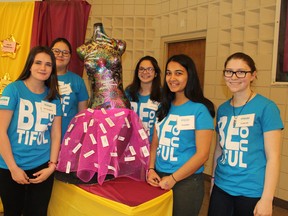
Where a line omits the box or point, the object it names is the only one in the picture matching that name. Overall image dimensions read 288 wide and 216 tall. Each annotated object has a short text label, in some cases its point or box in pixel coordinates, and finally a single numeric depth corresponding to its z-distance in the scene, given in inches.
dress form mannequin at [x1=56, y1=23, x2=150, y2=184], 49.7
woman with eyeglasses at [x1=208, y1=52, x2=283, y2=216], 44.8
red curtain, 83.0
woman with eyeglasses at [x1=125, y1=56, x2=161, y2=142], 66.5
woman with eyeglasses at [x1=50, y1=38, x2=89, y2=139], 67.7
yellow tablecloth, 42.7
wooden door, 136.1
